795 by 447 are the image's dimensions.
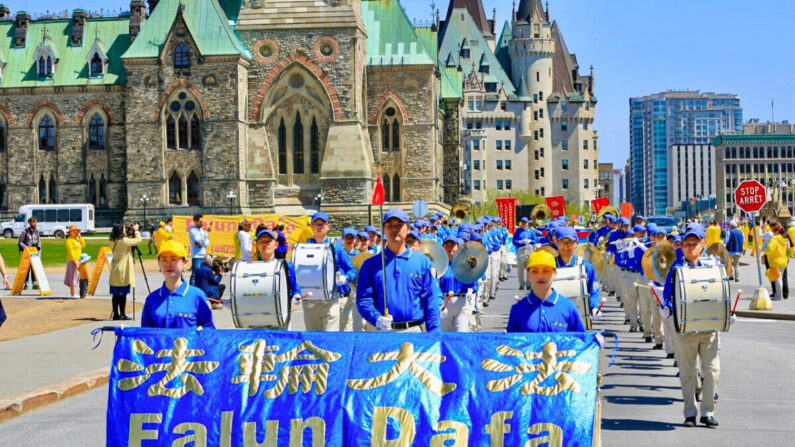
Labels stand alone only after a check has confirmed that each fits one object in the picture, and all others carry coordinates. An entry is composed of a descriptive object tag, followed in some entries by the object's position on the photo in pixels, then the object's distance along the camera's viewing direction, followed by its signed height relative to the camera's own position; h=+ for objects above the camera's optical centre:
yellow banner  39.25 -0.46
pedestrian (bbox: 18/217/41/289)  29.72 -0.43
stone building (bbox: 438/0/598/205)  134.50 +12.25
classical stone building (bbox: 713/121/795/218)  178.00 +8.13
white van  67.75 +0.14
